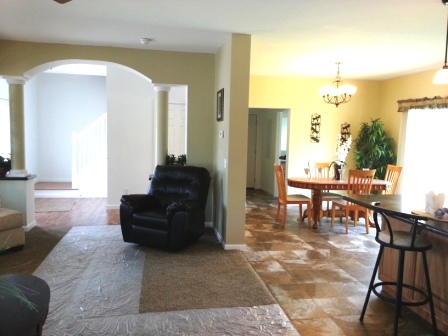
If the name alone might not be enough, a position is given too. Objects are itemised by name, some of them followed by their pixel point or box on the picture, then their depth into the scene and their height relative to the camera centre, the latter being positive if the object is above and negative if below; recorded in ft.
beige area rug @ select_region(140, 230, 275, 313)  9.51 -4.58
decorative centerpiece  18.24 -1.34
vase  18.24 -1.80
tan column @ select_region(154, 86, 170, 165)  17.43 +0.45
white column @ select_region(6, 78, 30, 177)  15.74 +0.12
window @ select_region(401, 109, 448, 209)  18.20 -0.67
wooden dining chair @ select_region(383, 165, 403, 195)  17.90 -1.99
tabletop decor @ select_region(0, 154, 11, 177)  15.42 -1.68
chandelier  17.37 +2.40
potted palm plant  21.79 -0.64
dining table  17.20 -2.38
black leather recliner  13.03 -3.05
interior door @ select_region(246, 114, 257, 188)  30.22 -1.28
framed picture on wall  14.84 +1.28
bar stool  7.91 -2.45
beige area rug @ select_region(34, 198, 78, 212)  20.39 -4.63
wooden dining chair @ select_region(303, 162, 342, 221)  18.80 -2.19
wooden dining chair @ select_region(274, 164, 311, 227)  17.69 -3.20
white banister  24.80 -1.31
